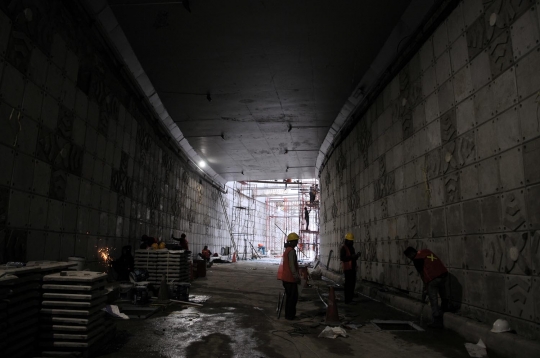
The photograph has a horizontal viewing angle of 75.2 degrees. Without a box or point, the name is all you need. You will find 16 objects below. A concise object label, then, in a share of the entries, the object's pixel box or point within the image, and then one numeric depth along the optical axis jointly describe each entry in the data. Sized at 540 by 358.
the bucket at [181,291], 8.04
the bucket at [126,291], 7.38
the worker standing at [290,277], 6.70
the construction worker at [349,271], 8.51
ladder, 26.45
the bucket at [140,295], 7.25
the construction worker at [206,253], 18.61
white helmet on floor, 4.43
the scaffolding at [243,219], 31.73
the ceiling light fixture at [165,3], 6.89
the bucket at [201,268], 14.05
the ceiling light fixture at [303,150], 17.62
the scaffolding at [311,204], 25.56
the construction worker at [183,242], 13.74
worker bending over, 5.69
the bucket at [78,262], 6.15
